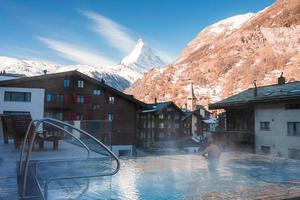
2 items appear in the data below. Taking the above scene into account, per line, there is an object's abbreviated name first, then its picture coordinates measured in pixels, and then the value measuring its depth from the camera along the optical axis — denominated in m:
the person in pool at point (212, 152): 11.59
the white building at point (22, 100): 31.14
